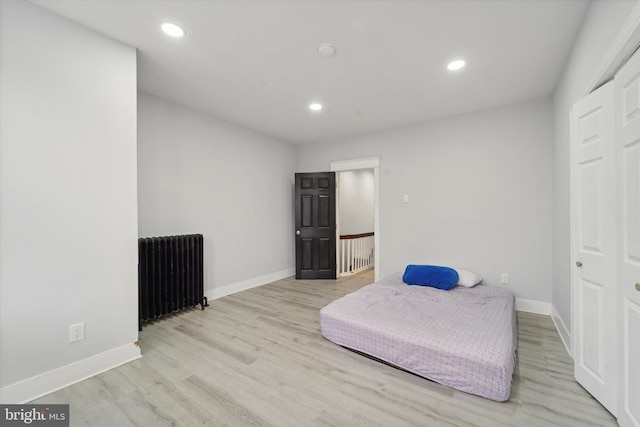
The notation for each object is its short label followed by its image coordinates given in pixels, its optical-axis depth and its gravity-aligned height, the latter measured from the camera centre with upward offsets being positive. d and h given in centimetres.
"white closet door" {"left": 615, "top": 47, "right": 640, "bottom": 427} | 126 -10
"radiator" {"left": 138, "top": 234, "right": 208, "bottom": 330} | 275 -70
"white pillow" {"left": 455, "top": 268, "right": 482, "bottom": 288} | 328 -85
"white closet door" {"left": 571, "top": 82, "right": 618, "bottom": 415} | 150 -21
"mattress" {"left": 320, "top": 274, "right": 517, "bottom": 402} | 174 -97
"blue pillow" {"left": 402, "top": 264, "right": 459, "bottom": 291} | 325 -83
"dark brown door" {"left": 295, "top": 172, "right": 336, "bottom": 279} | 482 -22
